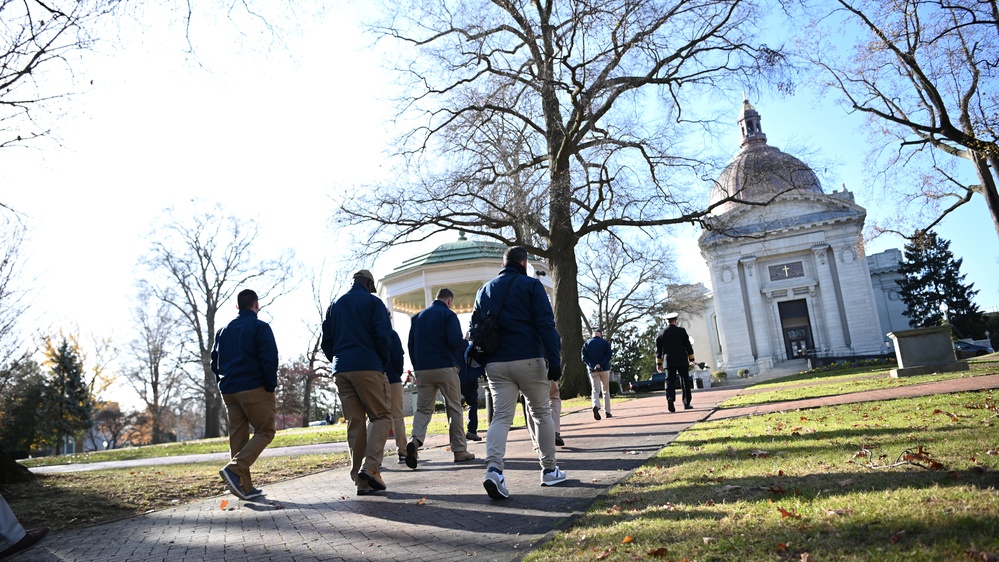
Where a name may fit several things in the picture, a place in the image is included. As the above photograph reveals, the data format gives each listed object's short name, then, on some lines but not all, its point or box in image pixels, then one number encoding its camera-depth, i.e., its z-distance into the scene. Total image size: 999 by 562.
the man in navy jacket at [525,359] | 5.60
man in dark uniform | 13.24
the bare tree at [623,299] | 45.03
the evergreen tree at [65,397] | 43.16
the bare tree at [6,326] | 20.39
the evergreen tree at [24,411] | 38.63
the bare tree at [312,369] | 44.45
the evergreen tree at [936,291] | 59.72
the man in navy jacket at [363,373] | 6.46
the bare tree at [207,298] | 38.31
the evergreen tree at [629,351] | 57.59
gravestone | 17.66
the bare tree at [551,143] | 18.81
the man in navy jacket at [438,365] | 8.26
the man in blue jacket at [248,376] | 6.75
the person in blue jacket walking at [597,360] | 12.62
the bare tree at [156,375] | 45.78
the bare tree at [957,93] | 16.03
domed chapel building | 53.78
